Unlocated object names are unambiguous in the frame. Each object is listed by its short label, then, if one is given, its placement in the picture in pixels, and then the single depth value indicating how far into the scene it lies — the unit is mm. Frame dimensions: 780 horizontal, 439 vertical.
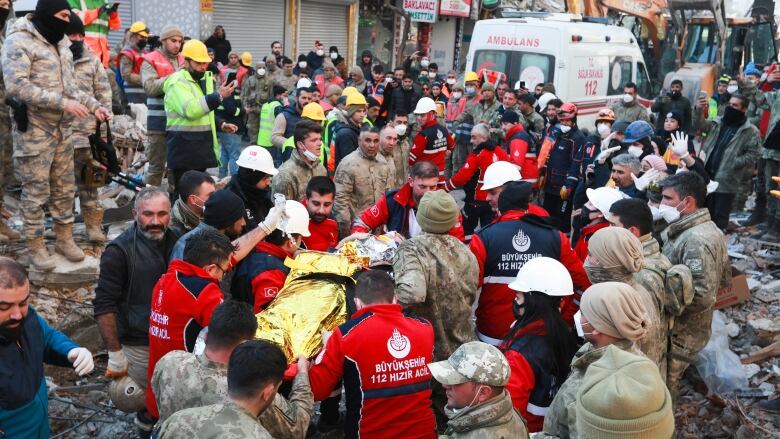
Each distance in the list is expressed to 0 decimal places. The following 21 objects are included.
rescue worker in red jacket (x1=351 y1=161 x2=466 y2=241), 5707
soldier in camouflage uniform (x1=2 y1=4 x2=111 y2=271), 5449
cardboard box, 7139
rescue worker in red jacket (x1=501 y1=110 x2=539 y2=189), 9141
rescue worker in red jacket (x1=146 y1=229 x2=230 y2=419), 3670
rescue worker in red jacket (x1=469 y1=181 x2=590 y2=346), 4711
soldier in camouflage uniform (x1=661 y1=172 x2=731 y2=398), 4961
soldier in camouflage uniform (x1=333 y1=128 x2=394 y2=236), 6578
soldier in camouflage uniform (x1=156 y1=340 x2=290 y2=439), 2520
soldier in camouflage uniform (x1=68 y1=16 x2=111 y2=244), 6340
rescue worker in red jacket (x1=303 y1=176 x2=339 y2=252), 5312
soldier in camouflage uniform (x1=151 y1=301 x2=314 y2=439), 3004
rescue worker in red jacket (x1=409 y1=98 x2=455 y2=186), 8797
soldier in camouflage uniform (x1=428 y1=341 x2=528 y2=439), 2828
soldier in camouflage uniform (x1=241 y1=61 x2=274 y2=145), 13734
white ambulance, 12898
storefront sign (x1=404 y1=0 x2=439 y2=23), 27094
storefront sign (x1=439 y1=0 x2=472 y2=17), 28266
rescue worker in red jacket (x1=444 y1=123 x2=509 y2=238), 8477
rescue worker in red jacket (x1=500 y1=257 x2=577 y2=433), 3582
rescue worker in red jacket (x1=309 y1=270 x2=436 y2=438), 3555
